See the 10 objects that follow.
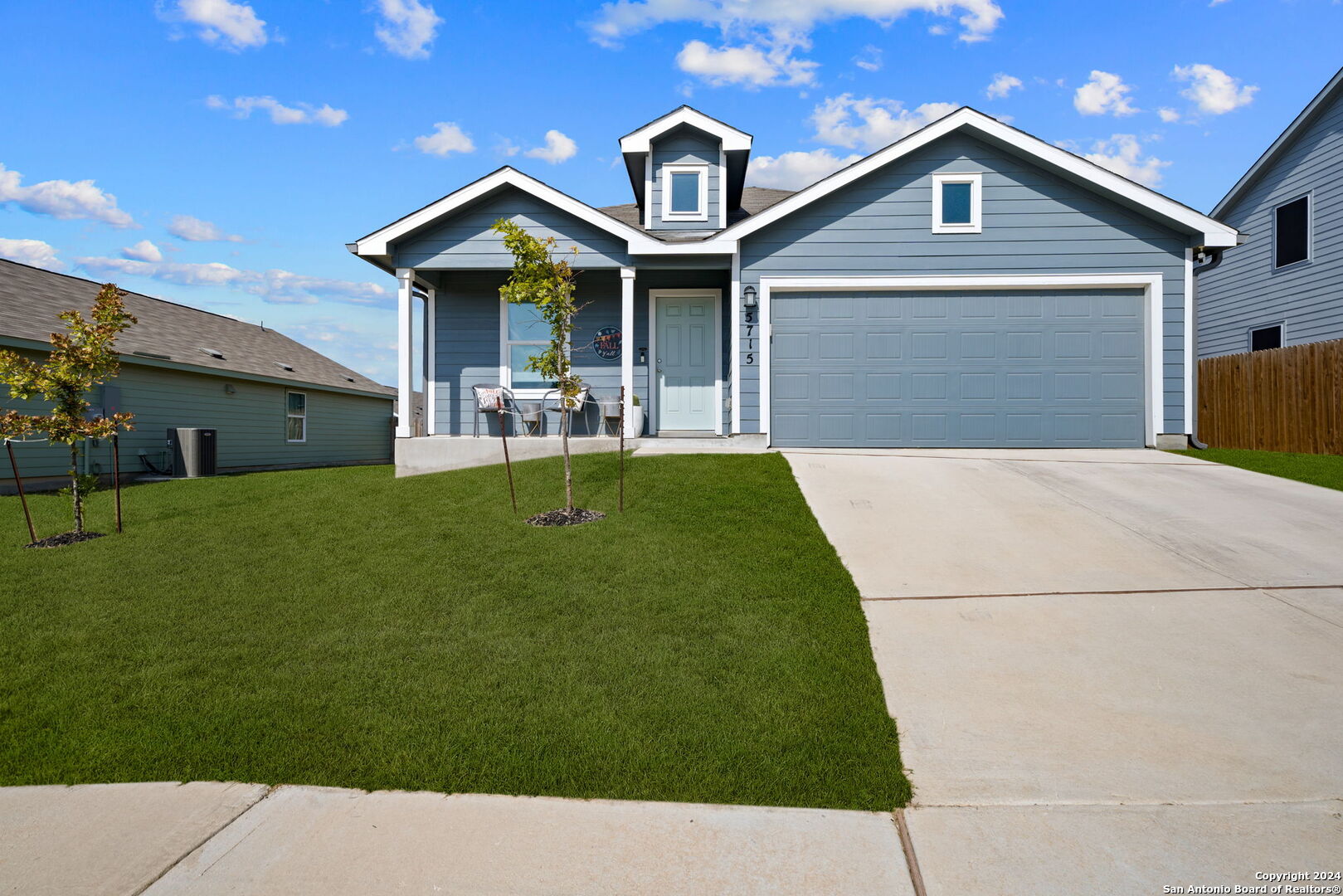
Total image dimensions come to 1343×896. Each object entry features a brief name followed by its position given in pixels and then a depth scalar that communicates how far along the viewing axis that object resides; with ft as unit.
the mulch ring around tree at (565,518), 23.52
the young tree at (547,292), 24.23
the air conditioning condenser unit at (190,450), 50.19
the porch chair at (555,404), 40.37
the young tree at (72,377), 25.12
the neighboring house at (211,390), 45.55
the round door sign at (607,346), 41.42
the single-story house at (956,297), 35.76
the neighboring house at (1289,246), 45.62
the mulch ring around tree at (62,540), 24.59
